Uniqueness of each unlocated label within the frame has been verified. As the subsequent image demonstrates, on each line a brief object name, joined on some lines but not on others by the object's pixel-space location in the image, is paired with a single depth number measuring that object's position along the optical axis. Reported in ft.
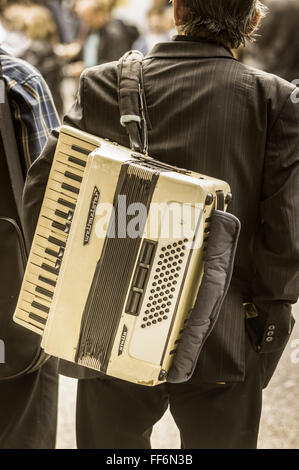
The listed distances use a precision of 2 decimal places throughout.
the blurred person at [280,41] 23.67
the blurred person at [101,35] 23.38
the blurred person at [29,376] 7.45
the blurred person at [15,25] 22.86
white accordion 6.02
